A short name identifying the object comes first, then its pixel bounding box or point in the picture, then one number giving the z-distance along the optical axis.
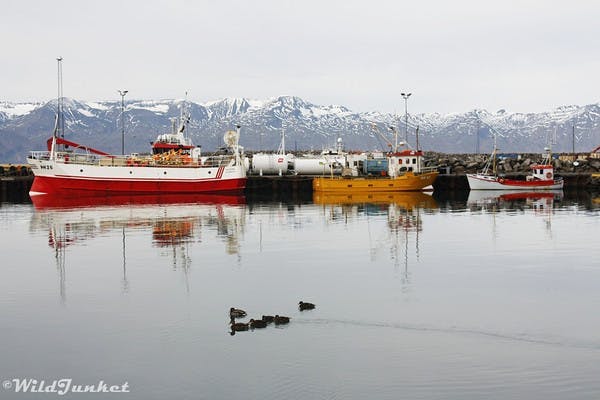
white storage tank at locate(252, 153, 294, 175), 100.06
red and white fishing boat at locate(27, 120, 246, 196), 83.25
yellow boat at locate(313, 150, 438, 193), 89.25
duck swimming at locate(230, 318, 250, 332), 19.07
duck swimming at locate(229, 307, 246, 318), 20.35
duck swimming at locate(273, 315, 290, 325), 19.69
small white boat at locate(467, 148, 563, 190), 91.75
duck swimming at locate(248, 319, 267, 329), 19.34
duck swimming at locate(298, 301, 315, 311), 21.34
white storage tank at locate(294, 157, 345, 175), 99.50
